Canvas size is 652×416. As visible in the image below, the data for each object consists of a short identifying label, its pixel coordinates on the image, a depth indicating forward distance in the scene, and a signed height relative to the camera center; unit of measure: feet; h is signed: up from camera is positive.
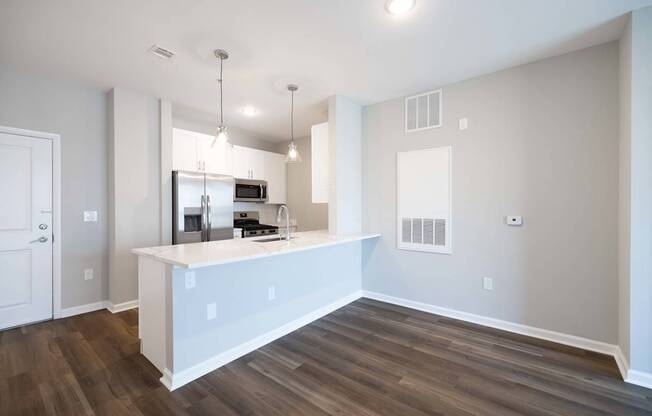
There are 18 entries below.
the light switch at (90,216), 11.05 -0.34
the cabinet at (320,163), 12.53 +1.93
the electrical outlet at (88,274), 11.07 -2.58
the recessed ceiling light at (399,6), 6.33 +4.53
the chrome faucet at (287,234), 9.87 -0.95
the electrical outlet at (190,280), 6.93 -1.77
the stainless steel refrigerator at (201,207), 12.49 +0.01
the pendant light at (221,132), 8.41 +2.26
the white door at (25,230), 9.64 -0.77
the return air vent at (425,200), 10.77 +0.28
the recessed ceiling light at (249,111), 13.14 +4.54
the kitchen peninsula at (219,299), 6.76 -2.59
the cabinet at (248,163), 16.11 +2.58
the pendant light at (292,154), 10.23 +1.89
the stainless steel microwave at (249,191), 16.19 +0.97
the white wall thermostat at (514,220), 9.29 -0.43
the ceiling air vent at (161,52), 8.17 +4.52
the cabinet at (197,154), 13.25 +2.62
